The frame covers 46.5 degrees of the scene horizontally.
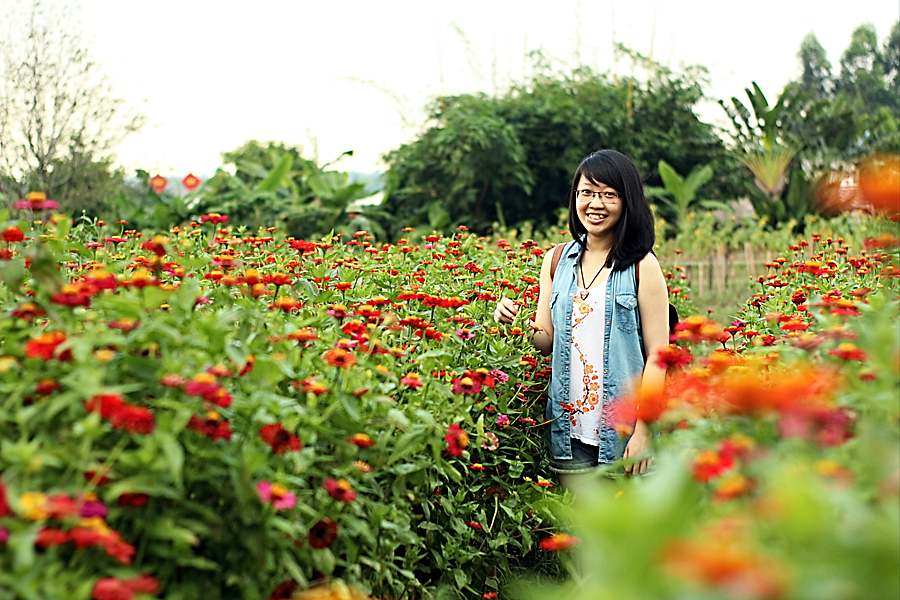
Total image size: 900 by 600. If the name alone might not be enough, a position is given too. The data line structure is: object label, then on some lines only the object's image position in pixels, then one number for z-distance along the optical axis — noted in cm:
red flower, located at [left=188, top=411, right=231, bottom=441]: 192
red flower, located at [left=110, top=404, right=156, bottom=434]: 180
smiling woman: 342
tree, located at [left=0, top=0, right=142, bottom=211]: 1116
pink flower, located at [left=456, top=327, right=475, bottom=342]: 332
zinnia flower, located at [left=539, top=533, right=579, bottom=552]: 215
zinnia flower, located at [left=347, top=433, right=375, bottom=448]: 222
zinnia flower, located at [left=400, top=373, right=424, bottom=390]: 249
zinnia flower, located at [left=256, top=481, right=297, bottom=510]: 189
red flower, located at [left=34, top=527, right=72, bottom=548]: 164
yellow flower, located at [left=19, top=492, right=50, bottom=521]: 164
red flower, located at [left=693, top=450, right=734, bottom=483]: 166
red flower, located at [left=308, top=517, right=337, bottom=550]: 218
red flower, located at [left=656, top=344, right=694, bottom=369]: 230
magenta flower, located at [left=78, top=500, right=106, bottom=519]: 172
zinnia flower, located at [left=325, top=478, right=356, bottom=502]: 212
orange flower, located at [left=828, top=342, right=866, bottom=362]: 209
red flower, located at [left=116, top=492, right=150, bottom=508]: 186
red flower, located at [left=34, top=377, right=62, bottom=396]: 190
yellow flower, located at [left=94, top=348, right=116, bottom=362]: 186
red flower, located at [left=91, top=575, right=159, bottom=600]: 165
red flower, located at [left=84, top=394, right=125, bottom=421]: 180
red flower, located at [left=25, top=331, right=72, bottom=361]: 190
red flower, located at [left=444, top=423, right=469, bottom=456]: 247
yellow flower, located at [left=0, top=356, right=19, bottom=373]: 187
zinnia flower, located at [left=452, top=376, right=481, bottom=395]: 265
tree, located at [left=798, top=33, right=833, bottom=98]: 5691
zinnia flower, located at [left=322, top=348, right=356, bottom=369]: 223
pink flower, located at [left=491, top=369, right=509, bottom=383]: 331
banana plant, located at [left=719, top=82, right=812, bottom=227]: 1407
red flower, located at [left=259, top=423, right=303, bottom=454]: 203
